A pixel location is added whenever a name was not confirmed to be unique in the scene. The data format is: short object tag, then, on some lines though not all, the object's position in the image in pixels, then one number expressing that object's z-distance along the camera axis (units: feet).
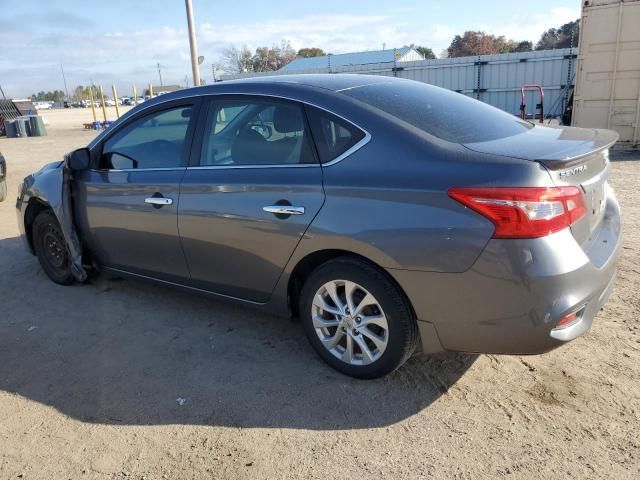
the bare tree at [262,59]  193.47
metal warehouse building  60.34
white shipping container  35.88
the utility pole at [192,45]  52.38
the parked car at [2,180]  28.07
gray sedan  8.21
